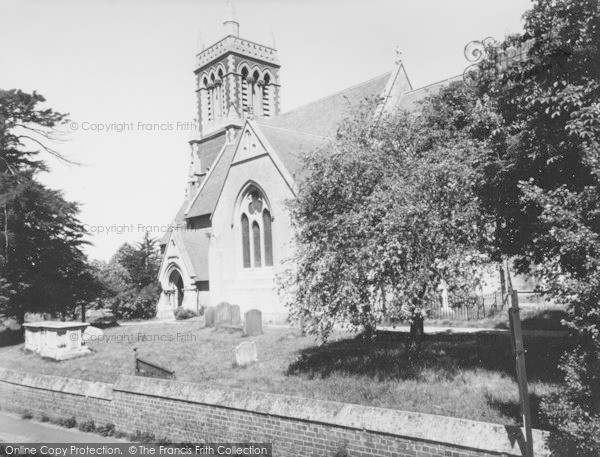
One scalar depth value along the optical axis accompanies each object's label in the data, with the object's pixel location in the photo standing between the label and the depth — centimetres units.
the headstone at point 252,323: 2091
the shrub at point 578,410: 606
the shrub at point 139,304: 3528
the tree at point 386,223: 1042
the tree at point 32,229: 2536
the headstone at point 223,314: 2462
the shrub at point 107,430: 1191
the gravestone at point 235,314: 2434
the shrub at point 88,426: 1222
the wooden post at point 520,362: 628
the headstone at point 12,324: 2907
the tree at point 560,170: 646
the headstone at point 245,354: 1487
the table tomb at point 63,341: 1958
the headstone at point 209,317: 2511
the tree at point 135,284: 3528
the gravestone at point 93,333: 2389
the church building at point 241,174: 2525
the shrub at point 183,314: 3184
